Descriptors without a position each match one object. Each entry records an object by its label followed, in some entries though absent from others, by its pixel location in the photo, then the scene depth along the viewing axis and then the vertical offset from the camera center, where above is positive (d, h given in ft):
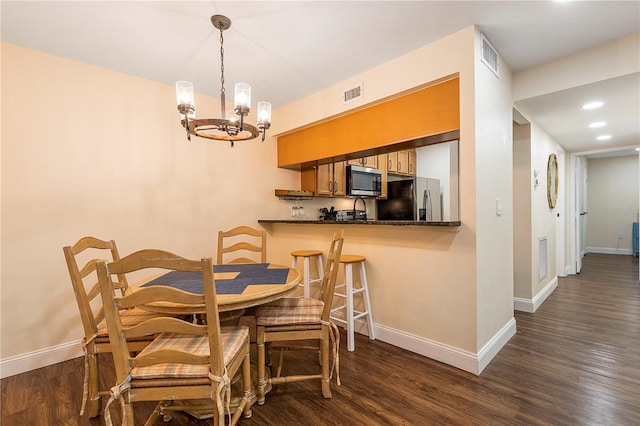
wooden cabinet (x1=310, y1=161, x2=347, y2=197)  13.32 +1.43
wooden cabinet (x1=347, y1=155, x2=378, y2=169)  14.97 +2.49
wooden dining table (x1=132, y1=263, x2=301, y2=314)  4.79 -1.44
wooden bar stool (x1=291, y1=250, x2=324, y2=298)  9.75 -1.78
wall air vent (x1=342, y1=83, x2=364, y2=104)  9.30 +3.76
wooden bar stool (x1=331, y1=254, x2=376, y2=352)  8.20 -2.52
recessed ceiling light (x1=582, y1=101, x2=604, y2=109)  9.50 +3.35
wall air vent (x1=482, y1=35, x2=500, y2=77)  7.32 +3.92
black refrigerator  15.89 +0.43
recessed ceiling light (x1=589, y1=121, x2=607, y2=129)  11.68 +3.35
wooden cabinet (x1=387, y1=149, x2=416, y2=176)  16.78 +2.74
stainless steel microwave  13.34 +1.37
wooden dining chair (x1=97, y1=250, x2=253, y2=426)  3.84 -2.01
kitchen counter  7.08 -0.38
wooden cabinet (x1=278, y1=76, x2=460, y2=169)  7.59 +2.62
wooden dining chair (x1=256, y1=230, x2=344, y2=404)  5.89 -2.39
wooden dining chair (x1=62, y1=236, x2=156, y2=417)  5.33 -2.22
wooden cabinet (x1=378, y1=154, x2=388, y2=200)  16.08 +2.19
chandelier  5.98 +2.14
